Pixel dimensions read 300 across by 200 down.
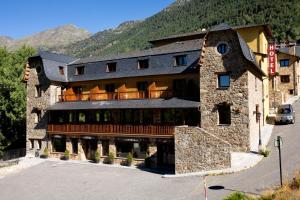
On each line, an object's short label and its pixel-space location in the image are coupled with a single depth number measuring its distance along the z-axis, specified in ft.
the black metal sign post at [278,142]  65.62
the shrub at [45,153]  139.95
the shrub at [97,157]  126.11
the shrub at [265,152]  96.37
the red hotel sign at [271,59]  153.38
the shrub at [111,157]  122.93
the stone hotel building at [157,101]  102.22
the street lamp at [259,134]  101.99
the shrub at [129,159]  118.21
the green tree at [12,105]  163.32
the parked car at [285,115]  130.00
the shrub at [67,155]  134.00
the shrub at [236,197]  55.19
